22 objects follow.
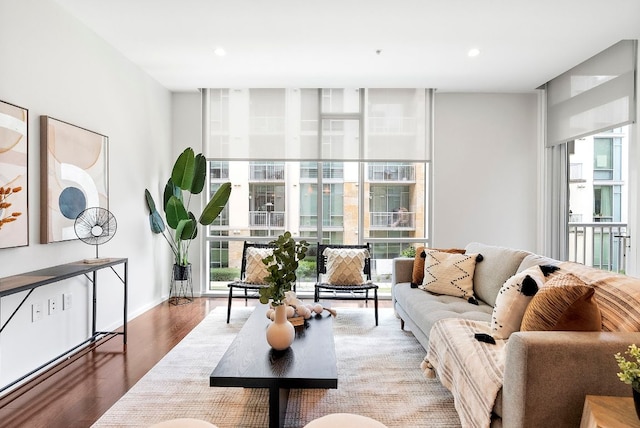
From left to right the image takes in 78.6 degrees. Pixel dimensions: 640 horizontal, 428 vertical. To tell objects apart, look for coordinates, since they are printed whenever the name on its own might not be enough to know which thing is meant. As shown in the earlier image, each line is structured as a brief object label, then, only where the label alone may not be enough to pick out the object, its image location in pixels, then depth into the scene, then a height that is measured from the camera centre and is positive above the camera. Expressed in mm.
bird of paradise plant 4496 +102
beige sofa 1485 -596
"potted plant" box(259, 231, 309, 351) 2135 -416
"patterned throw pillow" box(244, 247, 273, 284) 4027 -561
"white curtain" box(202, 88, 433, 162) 5020 +1154
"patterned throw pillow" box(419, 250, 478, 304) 3178 -515
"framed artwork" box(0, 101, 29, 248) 2408 +255
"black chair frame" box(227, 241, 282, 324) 3928 -734
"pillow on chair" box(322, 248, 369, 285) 4059 -573
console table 2223 -421
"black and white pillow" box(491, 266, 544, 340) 2049 -479
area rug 2141 -1122
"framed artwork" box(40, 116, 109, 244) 2785 +283
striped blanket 1682 -745
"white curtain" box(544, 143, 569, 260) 4750 +156
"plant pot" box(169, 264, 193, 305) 4727 -961
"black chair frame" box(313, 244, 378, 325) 3938 -747
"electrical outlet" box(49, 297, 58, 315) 2844 -694
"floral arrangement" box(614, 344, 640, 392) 1205 -493
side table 1263 -674
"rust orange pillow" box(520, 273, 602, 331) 1662 -415
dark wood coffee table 1806 -765
